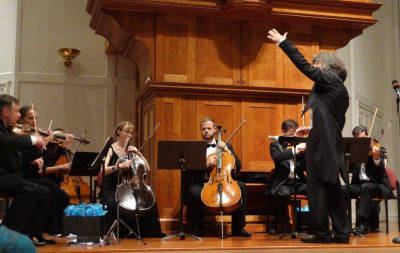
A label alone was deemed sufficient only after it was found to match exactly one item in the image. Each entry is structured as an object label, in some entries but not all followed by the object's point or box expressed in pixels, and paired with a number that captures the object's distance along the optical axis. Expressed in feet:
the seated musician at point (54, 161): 19.72
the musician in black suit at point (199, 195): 19.26
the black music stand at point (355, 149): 18.37
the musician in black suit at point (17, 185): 14.49
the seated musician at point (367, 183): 21.44
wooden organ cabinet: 21.85
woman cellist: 19.03
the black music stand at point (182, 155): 17.53
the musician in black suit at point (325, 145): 15.11
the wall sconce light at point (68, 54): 26.73
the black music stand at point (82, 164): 19.58
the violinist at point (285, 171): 19.86
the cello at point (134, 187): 17.95
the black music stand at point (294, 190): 16.79
